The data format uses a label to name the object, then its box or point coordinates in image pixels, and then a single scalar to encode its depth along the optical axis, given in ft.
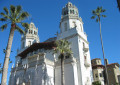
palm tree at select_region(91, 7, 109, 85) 91.48
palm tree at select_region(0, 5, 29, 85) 59.21
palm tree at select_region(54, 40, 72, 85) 78.33
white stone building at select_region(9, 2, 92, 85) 88.07
